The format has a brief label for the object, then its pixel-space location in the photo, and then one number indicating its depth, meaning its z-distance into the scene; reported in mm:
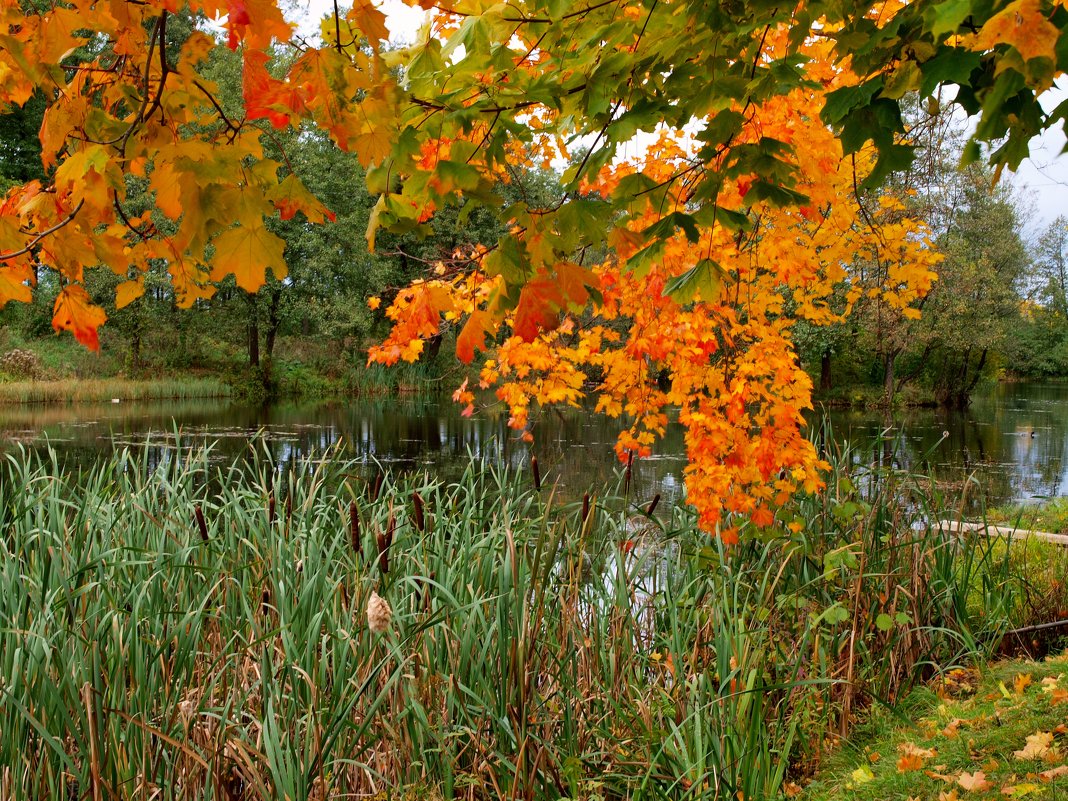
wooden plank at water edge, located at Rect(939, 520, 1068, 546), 3819
